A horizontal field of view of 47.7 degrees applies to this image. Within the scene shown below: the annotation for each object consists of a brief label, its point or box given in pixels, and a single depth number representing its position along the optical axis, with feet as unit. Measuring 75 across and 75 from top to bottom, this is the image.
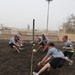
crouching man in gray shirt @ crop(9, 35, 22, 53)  20.04
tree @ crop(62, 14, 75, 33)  80.29
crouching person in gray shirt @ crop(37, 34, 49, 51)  21.21
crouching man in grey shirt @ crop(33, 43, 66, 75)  12.19
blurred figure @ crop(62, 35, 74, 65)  16.11
